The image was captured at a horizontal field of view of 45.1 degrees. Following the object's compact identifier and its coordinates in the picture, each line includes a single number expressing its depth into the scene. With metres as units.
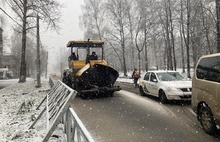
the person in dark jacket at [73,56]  16.91
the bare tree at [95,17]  49.16
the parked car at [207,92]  6.52
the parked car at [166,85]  11.48
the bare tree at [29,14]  27.05
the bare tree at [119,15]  43.28
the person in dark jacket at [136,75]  22.23
